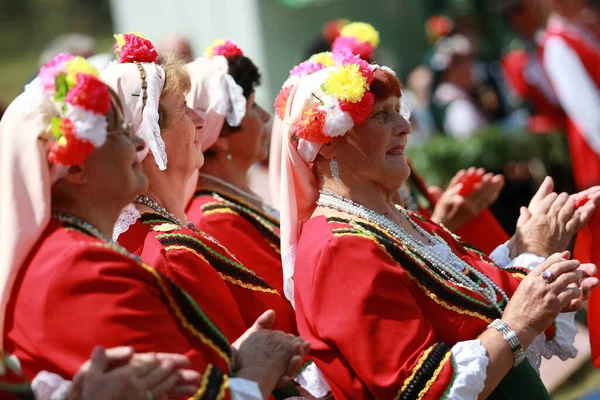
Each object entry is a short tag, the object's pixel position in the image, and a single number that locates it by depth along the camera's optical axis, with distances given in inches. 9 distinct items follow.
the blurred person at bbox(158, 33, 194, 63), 576.4
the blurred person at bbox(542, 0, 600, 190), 572.7
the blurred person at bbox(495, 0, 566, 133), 631.2
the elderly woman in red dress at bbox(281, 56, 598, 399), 234.4
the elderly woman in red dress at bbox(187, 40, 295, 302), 312.5
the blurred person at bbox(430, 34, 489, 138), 689.0
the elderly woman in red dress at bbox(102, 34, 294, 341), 240.1
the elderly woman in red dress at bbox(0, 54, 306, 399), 193.9
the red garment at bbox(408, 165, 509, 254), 361.7
